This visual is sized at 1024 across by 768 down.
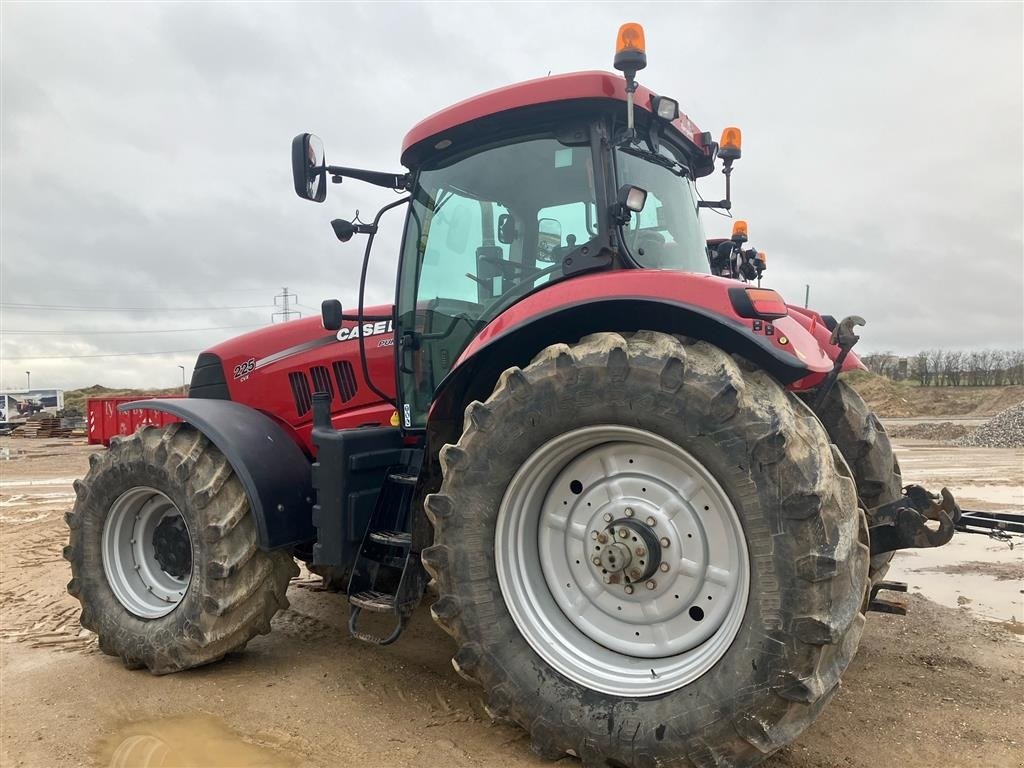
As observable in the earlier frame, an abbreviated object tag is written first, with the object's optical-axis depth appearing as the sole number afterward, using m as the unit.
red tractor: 2.30
